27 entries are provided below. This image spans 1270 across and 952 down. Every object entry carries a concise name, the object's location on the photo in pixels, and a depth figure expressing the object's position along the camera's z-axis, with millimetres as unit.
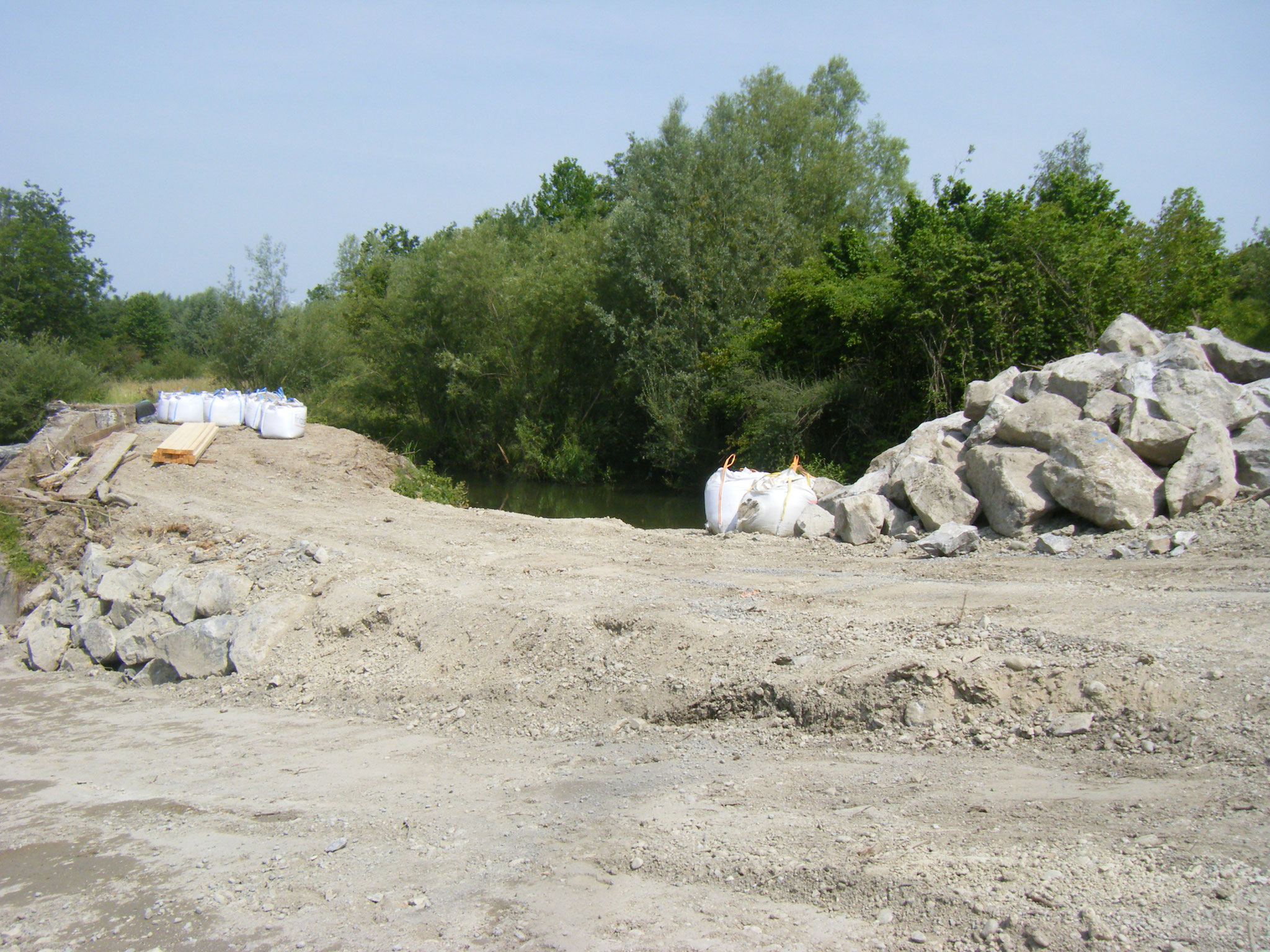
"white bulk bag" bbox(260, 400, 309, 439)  15445
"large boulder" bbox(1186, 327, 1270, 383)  9859
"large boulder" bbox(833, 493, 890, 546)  9484
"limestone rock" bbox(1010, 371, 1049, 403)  10086
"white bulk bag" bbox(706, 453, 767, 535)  10969
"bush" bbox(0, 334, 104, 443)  23656
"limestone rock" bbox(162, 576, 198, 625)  8680
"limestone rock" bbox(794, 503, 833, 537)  9945
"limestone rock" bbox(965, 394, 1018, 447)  9938
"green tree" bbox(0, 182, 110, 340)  38781
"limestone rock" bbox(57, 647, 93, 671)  9289
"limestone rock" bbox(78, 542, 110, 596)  10203
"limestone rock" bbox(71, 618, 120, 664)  9141
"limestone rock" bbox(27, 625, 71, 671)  9453
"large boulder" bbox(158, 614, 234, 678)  7934
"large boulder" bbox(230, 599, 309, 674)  7715
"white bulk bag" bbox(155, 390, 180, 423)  15883
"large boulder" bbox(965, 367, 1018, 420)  10695
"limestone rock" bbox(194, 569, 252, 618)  8539
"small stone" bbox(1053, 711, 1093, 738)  4430
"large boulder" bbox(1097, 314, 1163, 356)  10508
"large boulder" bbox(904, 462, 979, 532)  9289
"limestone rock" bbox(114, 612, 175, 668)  8625
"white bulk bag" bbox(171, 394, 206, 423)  15812
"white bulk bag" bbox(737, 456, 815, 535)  10375
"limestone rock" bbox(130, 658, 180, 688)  8188
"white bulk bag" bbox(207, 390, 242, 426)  15828
